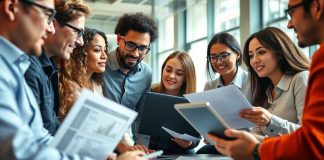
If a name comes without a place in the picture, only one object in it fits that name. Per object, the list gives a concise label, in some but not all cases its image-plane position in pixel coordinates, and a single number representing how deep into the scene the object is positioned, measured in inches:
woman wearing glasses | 106.3
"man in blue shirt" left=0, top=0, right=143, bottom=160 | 36.1
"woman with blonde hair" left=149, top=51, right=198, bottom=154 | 105.9
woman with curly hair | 82.5
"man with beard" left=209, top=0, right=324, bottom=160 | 41.6
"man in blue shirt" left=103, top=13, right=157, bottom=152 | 102.3
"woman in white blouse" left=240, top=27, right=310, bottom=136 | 81.0
